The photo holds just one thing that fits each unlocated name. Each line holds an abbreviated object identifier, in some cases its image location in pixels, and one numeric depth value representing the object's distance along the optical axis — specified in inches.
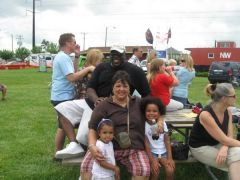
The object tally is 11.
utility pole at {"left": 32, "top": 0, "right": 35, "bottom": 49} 1848.0
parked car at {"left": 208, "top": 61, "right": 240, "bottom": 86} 690.0
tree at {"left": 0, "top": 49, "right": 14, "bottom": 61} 2393.5
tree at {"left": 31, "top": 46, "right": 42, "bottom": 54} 2018.7
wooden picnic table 135.3
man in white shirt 255.9
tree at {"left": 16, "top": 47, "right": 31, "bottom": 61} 2309.0
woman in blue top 220.9
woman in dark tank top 113.1
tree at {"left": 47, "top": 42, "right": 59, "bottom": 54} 2522.3
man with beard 126.3
